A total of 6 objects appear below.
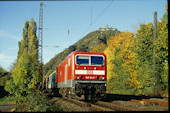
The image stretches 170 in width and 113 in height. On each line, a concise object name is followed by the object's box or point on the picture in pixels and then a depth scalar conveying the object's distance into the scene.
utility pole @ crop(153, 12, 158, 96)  23.27
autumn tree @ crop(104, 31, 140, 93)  32.49
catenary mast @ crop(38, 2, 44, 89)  37.91
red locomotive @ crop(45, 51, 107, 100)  14.70
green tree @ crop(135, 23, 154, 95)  28.21
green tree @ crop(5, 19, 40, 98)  17.44
